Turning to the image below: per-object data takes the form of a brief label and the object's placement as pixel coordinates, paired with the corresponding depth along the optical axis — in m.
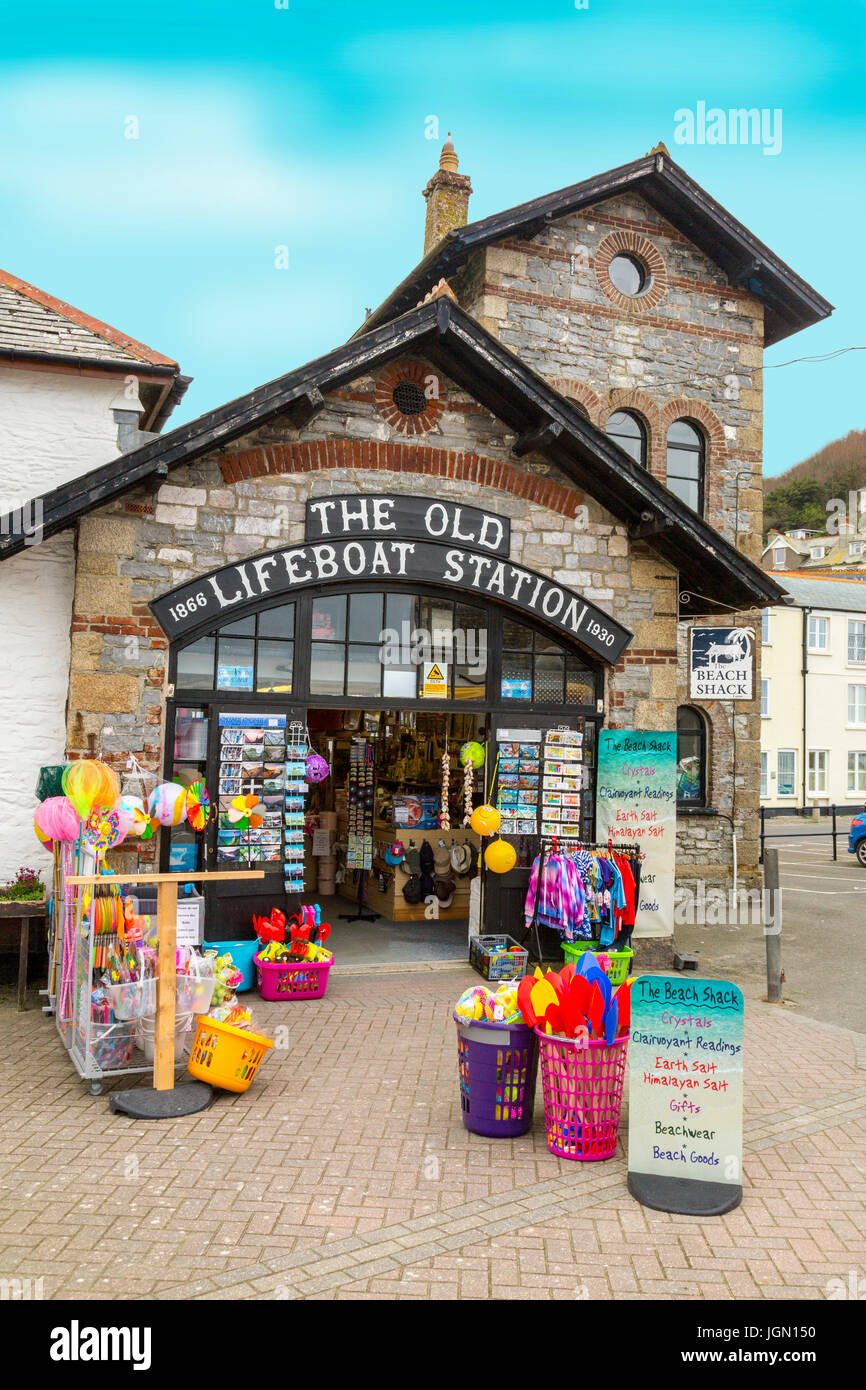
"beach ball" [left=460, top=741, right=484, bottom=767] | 9.65
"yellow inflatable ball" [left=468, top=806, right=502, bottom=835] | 8.91
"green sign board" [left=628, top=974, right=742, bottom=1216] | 5.04
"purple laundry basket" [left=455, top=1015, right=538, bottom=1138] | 5.59
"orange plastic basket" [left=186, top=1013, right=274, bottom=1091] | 6.11
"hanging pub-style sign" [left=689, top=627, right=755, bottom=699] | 10.50
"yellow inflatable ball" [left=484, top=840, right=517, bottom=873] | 9.00
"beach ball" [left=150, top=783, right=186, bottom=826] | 7.20
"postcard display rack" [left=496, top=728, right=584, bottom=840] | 9.52
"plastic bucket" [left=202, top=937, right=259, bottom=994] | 8.36
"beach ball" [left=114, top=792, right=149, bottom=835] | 6.77
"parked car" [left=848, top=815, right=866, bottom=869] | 19.83
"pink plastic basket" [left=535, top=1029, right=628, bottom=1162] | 5.35
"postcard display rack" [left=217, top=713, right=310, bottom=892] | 8.48
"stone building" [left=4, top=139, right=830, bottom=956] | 8.05
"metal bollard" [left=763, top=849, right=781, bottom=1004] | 8.76
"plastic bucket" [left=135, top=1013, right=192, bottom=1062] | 6.36
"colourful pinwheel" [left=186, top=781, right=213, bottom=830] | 7.61
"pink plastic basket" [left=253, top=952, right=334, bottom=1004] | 8.27
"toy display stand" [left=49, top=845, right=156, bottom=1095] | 6.07
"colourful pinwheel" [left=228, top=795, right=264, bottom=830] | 8.26
